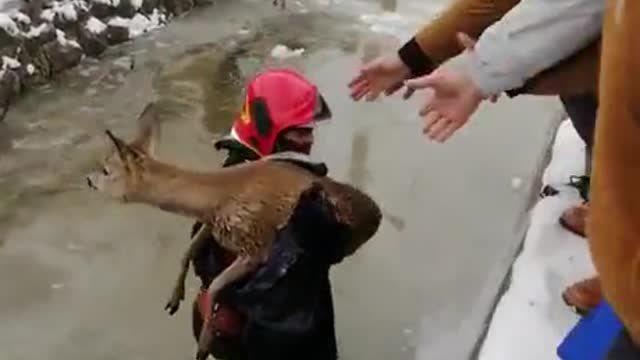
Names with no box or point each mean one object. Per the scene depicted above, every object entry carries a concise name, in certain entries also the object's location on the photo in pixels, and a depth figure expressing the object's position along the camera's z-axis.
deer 2.65
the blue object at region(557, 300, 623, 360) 2.11
